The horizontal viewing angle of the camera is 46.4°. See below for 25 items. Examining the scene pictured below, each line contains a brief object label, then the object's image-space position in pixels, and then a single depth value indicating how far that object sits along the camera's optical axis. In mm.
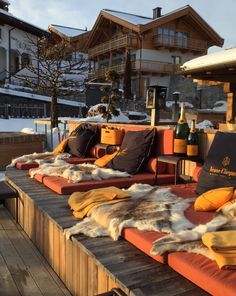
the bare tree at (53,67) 7647
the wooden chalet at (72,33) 24132
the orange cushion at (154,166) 3105
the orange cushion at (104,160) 3452
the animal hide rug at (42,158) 3684
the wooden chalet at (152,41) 19066
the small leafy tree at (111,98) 6929
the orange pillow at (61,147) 4301
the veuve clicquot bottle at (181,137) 2887
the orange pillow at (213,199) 1897
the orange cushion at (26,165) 3583
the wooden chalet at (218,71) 4624
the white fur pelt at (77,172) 2786
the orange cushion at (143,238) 1436
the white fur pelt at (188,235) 1408
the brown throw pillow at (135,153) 3124
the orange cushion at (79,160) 3784
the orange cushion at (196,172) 2754
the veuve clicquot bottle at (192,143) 2833
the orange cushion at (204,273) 1139
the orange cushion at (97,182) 2567
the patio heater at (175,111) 9459
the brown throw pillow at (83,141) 4137
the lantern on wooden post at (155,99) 4120
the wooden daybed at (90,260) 1262
